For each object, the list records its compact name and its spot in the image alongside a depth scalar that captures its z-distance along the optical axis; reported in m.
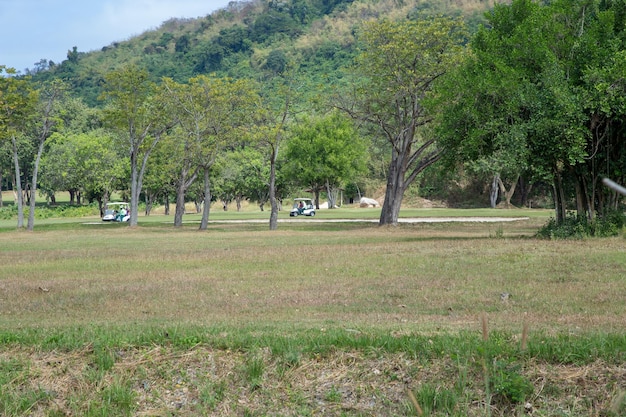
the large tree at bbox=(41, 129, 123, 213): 85.28
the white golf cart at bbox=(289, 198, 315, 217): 77.31
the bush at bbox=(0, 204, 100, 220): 86.88
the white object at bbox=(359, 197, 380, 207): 102.88
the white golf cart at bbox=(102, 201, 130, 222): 73.03
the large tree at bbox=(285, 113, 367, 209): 90.25
